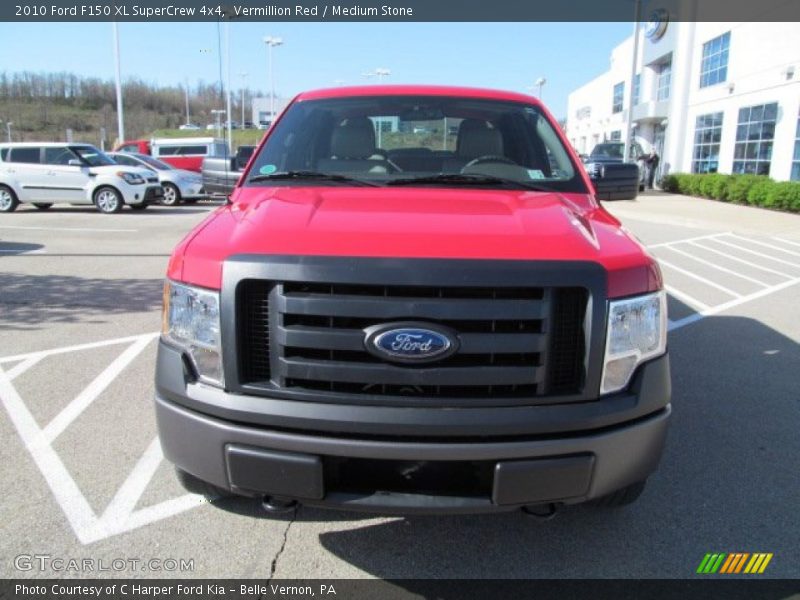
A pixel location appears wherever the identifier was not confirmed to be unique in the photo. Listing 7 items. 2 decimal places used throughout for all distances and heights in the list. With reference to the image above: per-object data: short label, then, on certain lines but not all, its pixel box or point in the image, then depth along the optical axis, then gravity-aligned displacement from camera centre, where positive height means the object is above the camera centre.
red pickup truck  2.05 -0.67
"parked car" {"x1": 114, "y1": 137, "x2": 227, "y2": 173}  29.03 +0.84
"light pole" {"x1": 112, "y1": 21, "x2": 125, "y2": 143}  33.09 +2.38
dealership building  20.56 +3.29
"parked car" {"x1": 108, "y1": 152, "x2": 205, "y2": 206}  19.16 -0.42
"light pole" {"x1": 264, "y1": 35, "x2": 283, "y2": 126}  52.02 +10.52
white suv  16.25 -0.33
